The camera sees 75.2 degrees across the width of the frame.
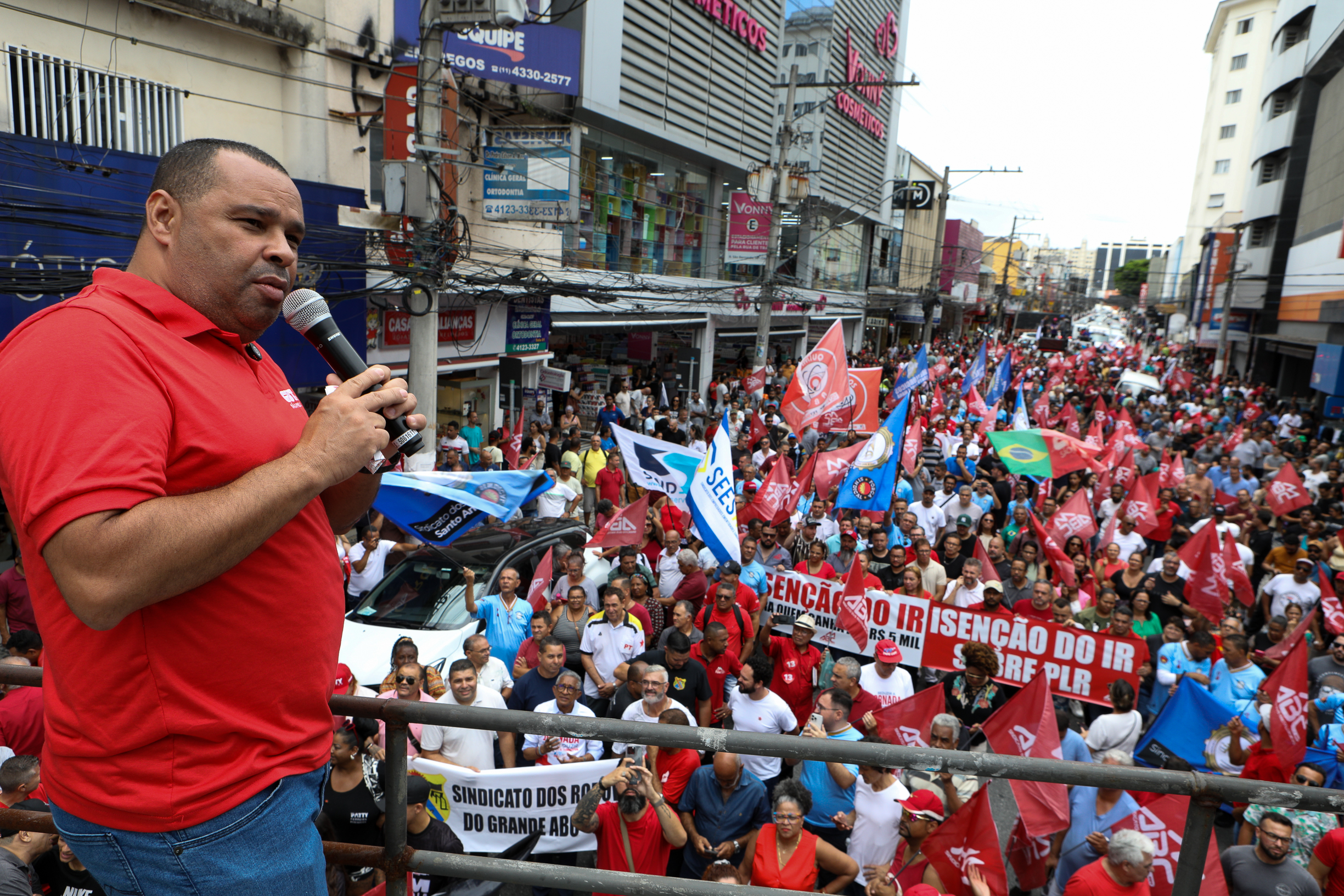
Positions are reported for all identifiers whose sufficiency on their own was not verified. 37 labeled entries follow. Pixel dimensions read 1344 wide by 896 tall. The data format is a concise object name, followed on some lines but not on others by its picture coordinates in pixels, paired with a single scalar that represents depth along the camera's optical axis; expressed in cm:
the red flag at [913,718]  625
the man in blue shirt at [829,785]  544
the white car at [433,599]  728
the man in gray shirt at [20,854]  344
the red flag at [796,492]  1101
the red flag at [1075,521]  1119
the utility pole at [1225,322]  4116
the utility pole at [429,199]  1028
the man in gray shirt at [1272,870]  458
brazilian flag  1330
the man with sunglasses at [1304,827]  507
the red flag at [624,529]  964
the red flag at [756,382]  1880
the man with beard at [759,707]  633
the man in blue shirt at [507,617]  759
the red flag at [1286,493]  1292
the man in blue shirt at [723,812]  501
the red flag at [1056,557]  953
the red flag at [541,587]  851
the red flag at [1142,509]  1178
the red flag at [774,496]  1102
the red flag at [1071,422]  1705
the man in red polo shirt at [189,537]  113
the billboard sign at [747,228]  2220
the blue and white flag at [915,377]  1615
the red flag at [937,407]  1994
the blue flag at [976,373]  2060
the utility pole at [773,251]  2023
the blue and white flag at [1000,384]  2184
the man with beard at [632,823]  466
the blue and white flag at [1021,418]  1784
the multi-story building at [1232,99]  6925
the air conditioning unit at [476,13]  1009
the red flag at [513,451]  1380
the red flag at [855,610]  812
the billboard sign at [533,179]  1464
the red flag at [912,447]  1377
